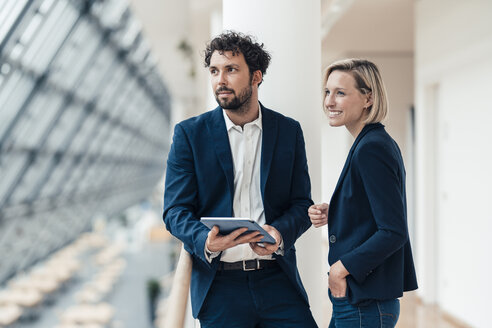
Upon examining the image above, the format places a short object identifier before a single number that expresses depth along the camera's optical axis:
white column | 2.59
